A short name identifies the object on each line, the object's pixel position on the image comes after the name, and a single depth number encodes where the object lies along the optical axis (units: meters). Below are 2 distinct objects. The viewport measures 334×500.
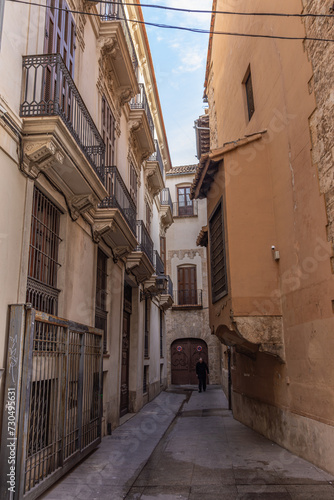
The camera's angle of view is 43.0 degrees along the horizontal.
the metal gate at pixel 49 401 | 4.82
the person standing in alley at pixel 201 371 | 20.17
